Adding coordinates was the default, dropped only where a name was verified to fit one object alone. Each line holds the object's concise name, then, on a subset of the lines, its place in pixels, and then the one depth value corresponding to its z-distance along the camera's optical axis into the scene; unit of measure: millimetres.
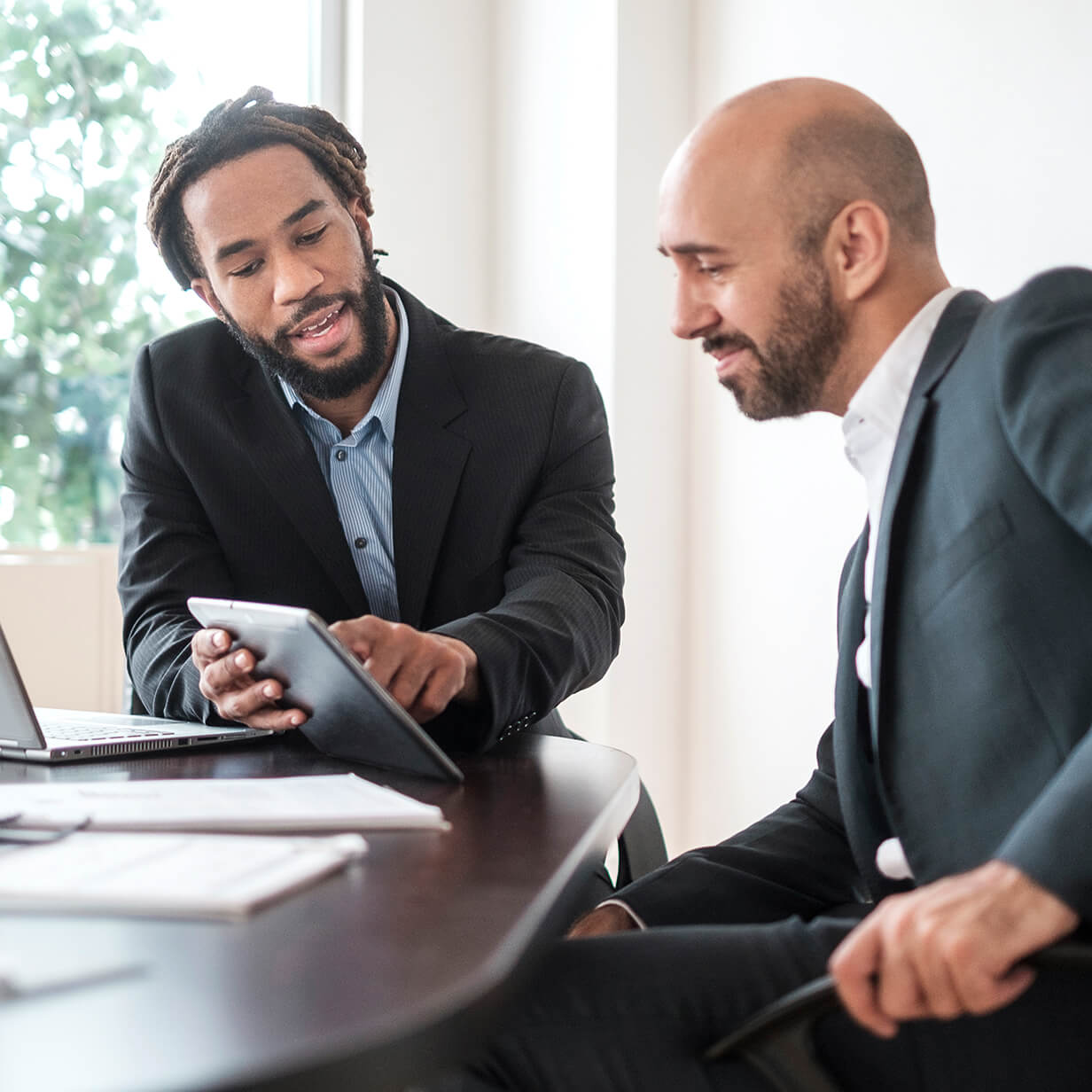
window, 3240
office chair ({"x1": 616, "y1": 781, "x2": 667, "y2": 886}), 1749
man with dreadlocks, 1973
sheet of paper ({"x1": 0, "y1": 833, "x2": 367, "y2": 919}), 740
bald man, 873
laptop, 1329
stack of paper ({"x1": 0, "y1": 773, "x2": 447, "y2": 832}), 965
